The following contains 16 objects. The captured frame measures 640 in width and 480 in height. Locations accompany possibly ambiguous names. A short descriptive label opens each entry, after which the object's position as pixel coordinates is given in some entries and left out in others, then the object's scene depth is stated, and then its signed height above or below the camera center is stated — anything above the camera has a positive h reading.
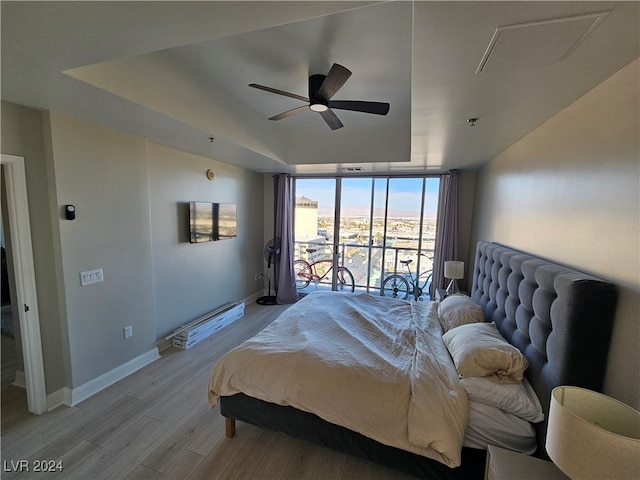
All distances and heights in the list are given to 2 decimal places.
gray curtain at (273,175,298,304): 5.04 -0.60
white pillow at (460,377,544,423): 1.51 -1.03
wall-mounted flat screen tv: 3.55 -0.17
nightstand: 1.16 -1.11
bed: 1.25 -1.03
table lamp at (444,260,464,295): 3.60 -0.72
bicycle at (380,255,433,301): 4.90 -1.33
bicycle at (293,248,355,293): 5.39 -1.28
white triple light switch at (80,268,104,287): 2.34 -0.62
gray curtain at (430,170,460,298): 4.17 -0.18
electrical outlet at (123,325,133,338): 2.72 -1.26
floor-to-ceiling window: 4.77 -0.31
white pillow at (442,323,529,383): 1.62 -0.88
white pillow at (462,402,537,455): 1.51 -1.21
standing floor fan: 5.10 -0.84
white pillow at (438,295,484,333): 2.38 -0.89
